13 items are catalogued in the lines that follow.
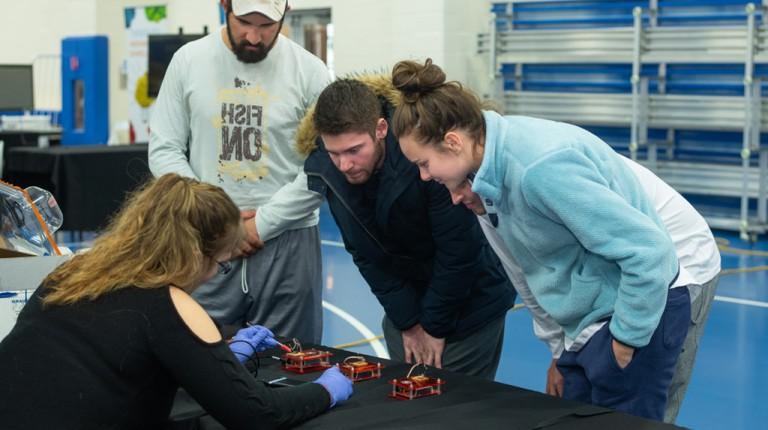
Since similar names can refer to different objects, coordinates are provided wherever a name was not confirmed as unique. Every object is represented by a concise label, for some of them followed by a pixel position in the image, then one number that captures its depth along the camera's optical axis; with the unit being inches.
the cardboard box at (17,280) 94.0
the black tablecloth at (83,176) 285.3
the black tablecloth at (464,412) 73.7
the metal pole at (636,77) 313.3
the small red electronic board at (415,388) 80.9
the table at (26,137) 384.5
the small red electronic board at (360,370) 85.9
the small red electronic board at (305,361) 89.0
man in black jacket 91.9
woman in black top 70.9
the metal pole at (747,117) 292.2
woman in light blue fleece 77.0
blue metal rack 302.8
